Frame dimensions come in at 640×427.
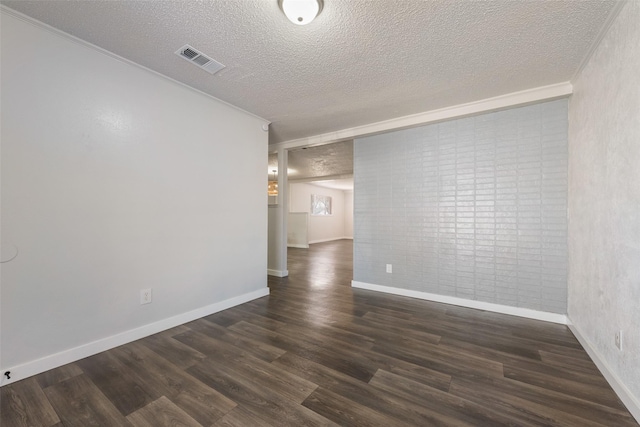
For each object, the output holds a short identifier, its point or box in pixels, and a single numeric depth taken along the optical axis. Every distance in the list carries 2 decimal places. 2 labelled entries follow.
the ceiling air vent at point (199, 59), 2.04
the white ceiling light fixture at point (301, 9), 1.52
